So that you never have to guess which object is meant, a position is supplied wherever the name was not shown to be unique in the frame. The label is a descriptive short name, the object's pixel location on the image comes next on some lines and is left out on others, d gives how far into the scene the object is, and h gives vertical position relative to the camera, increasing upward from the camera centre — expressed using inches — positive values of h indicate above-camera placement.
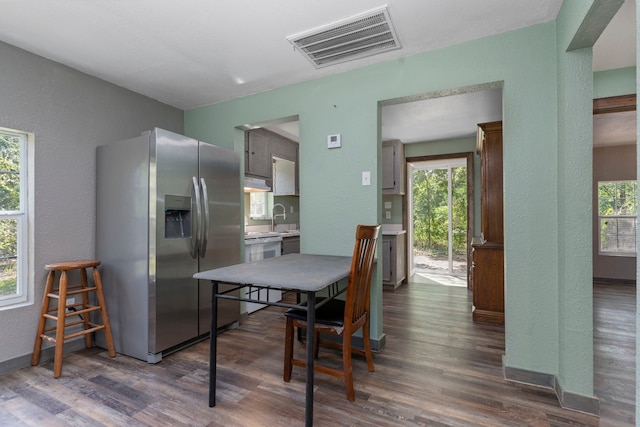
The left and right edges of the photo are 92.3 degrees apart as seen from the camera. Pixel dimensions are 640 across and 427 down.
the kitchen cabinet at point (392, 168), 195.2 +29.7
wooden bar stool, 87.8 -28.8
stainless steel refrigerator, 95.0 -6.9
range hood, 147.1 +15.7
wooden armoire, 129.1 -12.8
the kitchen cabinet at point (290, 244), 169.9 -16.8
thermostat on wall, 106.9 +26.0
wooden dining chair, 73.3 -25.8
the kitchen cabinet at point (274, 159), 157.5 +32.4
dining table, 61.7 -13.7
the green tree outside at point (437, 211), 210.7 +2.3
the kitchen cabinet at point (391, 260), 183.8 -27.8
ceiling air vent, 79.4 +49.9
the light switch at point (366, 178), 102.2 +12.3
